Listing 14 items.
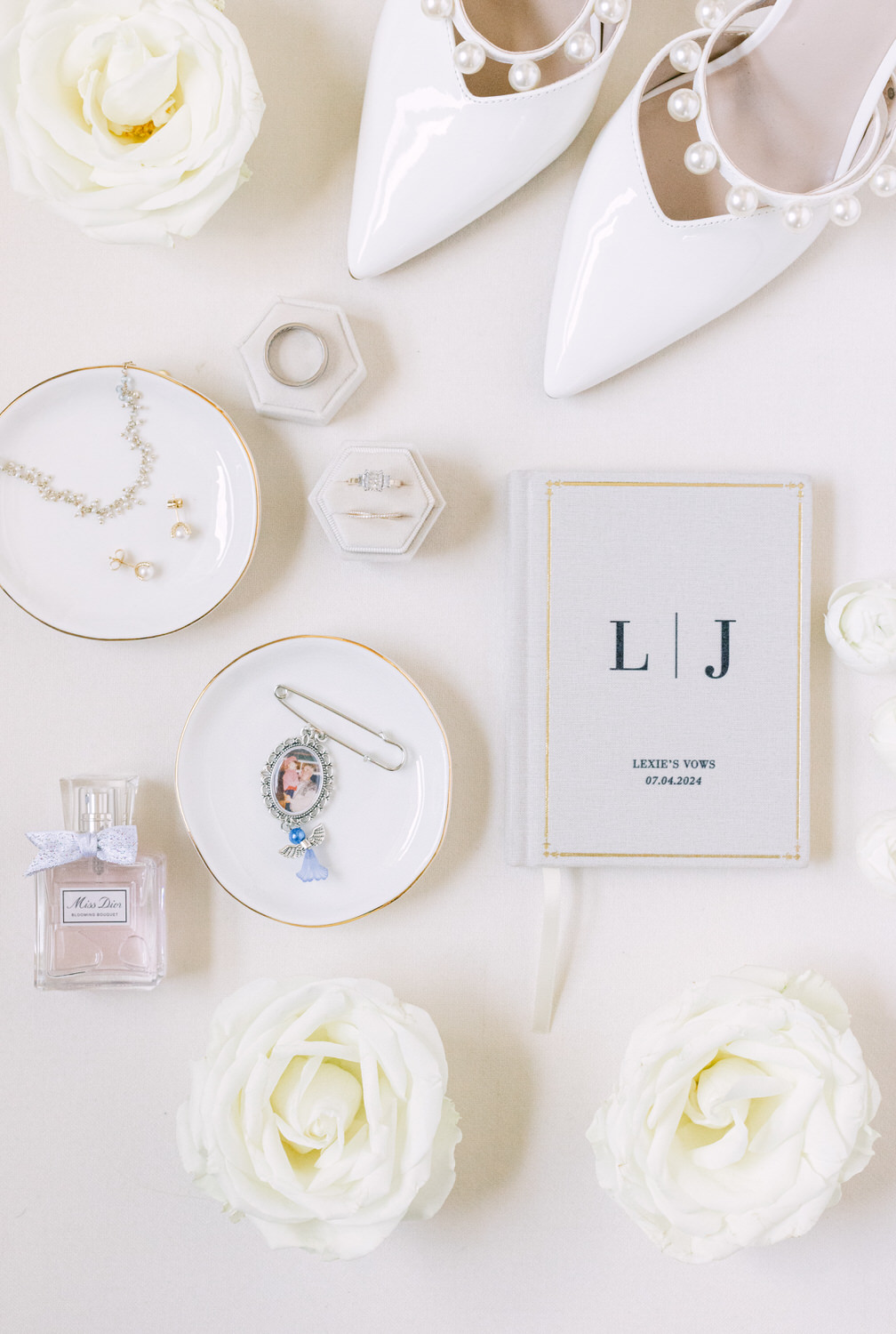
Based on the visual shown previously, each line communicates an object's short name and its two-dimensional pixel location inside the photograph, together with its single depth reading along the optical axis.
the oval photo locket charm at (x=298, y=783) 0.86
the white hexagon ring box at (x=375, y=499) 0.81
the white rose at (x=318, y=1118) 0.75
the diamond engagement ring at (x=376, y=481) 0.81
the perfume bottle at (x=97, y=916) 0.84
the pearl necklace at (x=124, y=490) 0.85
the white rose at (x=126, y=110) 0.77
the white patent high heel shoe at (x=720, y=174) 0.78
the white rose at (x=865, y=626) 0.83
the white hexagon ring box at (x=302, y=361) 0.83
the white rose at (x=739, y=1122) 0.77
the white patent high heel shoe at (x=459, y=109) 0.78
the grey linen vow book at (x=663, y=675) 0.86
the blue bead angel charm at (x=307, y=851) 0.85
